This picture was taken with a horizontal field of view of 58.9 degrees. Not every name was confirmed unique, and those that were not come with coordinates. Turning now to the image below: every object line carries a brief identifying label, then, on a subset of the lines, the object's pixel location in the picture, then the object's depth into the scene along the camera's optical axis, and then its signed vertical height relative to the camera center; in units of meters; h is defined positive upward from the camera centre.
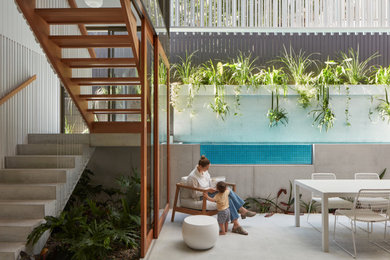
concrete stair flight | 3.83 -0.76
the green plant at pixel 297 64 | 6.75 +1.31
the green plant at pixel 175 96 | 6.67 +0.62
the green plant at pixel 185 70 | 6.75 +1.15
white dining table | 4.08 -0.78
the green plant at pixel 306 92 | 6.69 +0.69
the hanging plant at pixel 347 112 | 6.84 +0.31
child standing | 4.78 -1.07
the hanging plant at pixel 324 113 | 6.63 +0.29
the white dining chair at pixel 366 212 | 3.91 -1.01
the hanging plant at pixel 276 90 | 6.70 +0.73
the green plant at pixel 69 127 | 6.15 +0.02
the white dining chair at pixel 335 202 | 4.91 -1.08
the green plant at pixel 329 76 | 6.62 +0.99
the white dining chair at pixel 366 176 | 5.66 -0.80
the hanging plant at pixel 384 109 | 6.73 +0.36
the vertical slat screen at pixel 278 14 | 6.94 +2.30
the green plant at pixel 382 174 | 6.26 -0.84
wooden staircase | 3.79 +1.06
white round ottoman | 4.05 -1.25
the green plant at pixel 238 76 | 6.74 +1.03
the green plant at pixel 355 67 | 6.84 +1.24
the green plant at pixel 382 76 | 6.66 +0.99
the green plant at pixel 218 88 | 6.71 +0.77
